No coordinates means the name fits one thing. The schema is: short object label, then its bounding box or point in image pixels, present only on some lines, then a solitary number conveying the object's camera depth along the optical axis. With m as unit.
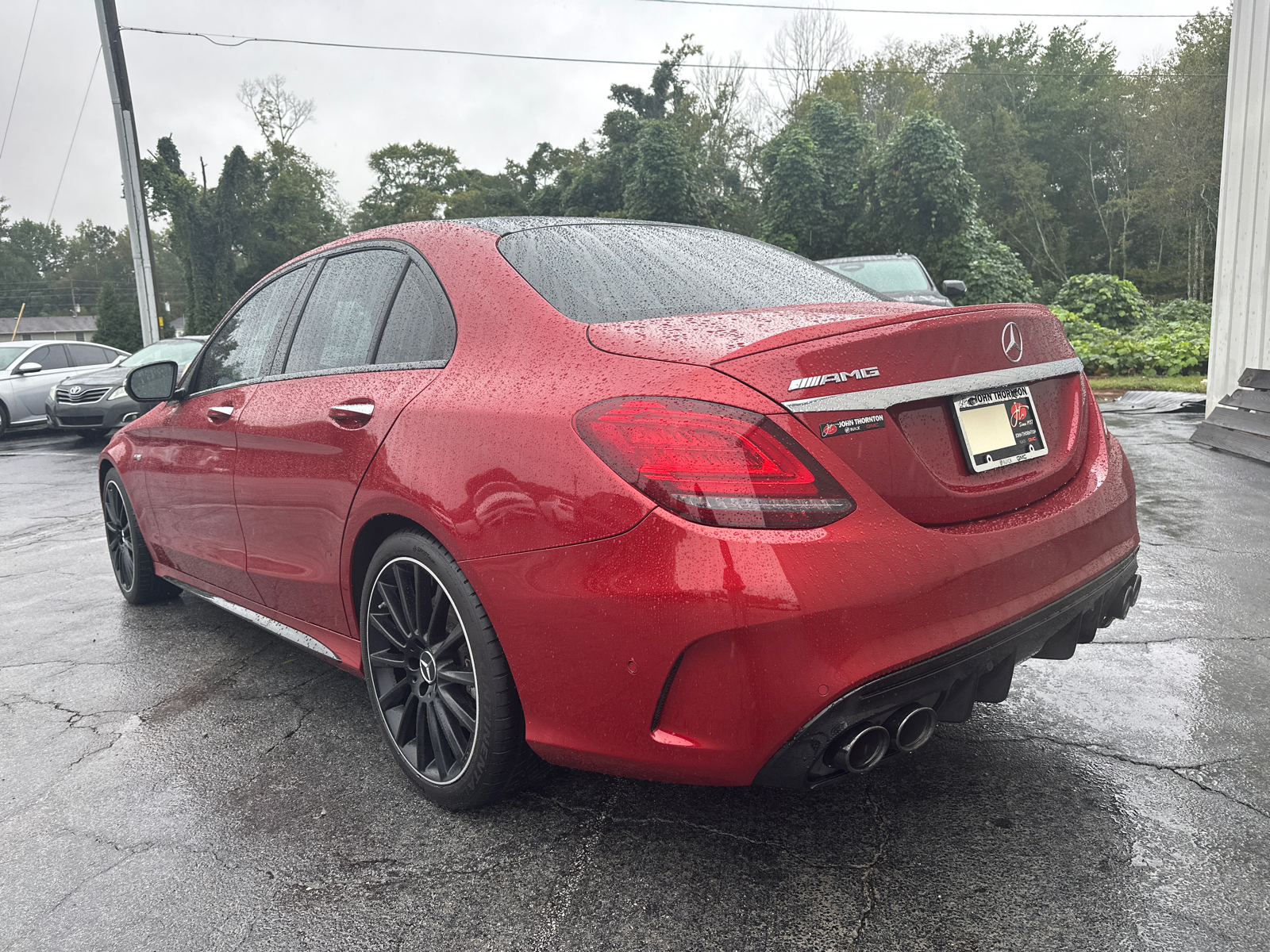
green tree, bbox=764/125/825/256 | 24.14
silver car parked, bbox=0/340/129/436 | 16.05
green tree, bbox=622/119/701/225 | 25.97
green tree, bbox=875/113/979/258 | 22.34
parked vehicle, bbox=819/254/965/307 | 10.62
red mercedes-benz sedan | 1.86
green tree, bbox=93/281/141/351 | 37.97
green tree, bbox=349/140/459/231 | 59.88
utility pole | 18.69
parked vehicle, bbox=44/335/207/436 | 14.11
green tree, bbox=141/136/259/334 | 42.97
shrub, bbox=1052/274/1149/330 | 18.97
